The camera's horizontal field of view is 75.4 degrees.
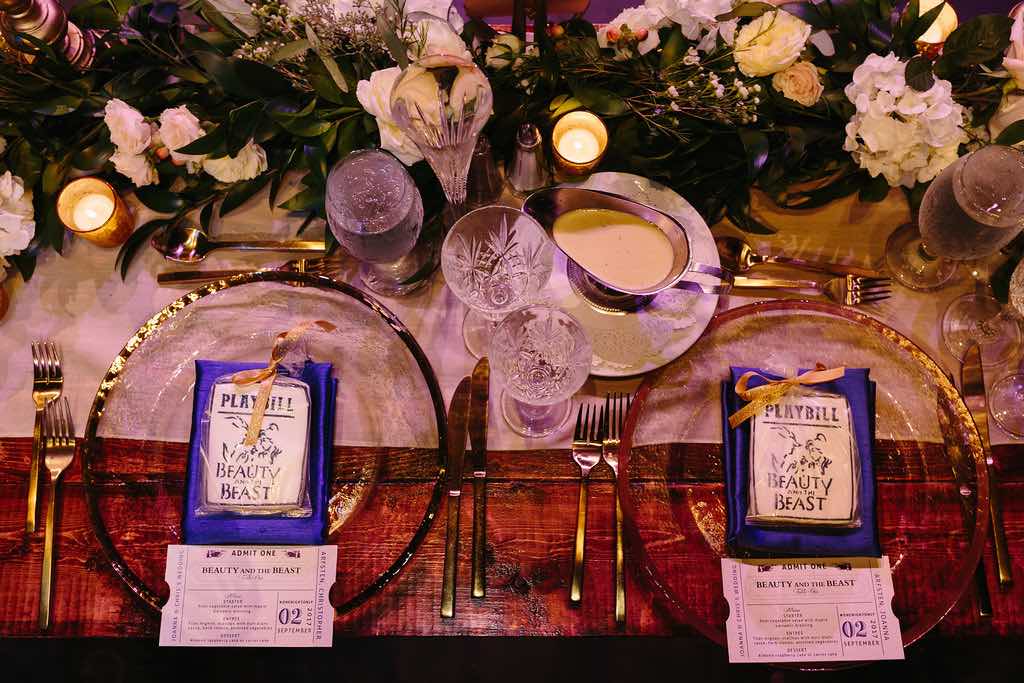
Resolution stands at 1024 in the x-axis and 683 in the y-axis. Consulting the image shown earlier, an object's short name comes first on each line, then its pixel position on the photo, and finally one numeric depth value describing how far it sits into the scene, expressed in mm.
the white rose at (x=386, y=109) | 906
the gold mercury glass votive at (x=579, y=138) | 1056
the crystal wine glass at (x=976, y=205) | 911
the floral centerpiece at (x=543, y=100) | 956
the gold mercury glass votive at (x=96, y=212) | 1047
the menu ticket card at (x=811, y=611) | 855
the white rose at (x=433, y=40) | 875
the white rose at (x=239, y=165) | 1047
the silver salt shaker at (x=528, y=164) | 1028
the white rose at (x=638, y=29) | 991
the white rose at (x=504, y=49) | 991
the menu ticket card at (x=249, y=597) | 854
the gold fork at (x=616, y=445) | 911
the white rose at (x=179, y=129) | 993
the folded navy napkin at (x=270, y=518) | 880
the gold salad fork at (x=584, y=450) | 932
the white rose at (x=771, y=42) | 935
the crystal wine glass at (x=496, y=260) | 927
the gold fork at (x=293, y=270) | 1051
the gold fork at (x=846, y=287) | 1051
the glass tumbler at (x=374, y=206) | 919
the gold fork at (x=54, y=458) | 904
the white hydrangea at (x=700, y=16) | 968
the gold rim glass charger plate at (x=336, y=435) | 911
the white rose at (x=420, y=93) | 853
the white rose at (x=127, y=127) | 996
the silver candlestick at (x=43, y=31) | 933
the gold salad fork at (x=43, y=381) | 964
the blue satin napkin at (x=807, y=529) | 888
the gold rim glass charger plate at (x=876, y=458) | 907
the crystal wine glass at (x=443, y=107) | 854
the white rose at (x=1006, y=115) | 986
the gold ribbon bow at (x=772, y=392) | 920
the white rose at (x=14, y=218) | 1010
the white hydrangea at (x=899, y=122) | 933
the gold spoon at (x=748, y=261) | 1062
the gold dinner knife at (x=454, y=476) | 900
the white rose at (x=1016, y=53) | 950
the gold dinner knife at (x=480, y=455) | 920
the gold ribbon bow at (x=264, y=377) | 893
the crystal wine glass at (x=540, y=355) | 912
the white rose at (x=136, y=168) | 1032
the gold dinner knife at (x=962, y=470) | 918
